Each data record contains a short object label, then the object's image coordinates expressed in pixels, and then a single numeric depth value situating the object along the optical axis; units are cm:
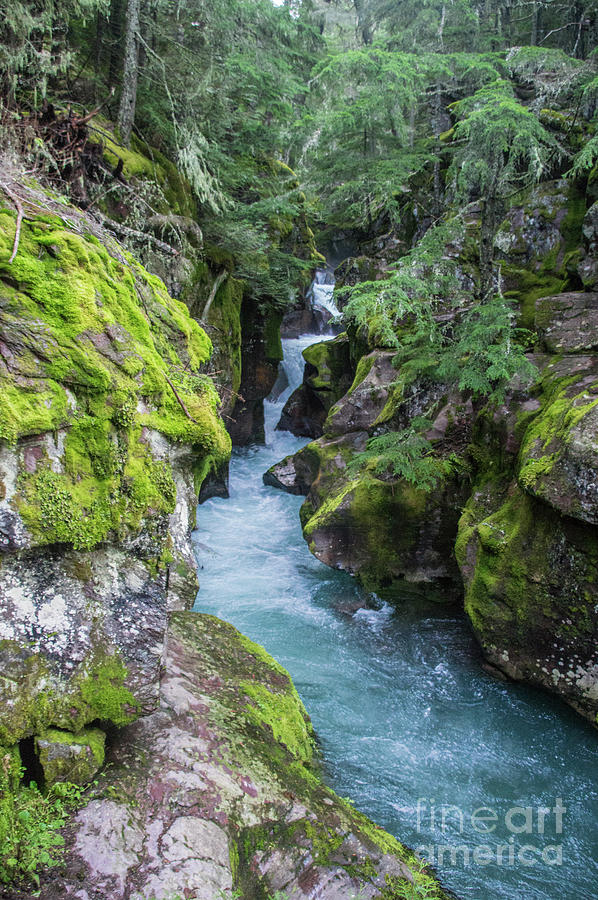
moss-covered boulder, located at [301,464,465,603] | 848
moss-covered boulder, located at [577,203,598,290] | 795
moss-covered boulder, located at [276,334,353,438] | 1611
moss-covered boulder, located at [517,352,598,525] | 551
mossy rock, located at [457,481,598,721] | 580
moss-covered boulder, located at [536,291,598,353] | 739
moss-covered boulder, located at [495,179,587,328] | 970
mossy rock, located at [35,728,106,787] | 295
